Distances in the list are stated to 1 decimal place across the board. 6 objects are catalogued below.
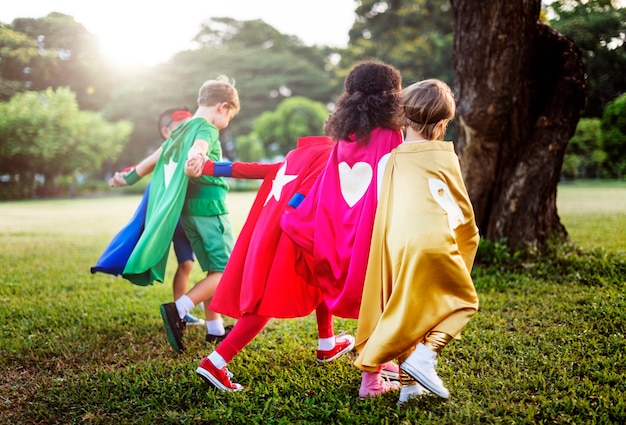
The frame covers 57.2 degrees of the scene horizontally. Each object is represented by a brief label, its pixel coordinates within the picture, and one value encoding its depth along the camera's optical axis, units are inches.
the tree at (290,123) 1109.7
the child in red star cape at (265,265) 113.5
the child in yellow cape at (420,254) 96.6
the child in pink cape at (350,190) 107.4
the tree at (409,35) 914.1
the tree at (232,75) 1197.1
